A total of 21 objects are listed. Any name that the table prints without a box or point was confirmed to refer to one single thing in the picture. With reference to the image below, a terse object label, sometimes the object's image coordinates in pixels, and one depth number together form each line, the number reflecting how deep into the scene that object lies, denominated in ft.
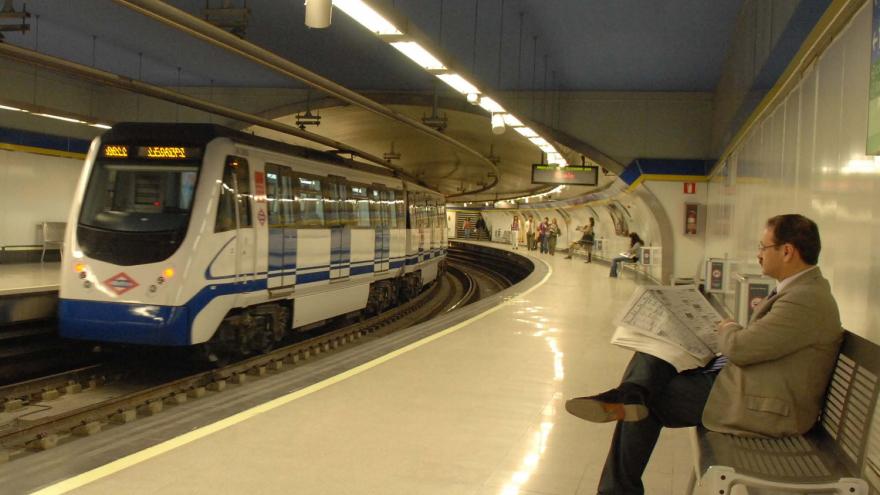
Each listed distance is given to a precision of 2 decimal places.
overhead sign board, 68.90
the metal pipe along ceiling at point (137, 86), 30.32
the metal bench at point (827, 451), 9.66
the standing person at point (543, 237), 125.07
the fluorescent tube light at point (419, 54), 27.40
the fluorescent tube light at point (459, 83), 33.60
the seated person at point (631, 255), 72.80
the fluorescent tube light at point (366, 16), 21.98
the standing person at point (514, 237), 143.25
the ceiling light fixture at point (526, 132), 50.08
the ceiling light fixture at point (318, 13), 21.29
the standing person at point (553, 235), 123.24
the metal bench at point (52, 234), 59.67
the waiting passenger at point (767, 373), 11.17
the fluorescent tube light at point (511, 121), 45.59
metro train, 29.27
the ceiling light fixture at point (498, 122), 44.65
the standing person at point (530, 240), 140.15
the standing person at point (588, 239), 99.66
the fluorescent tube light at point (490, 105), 38.84
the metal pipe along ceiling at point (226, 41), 22.53
